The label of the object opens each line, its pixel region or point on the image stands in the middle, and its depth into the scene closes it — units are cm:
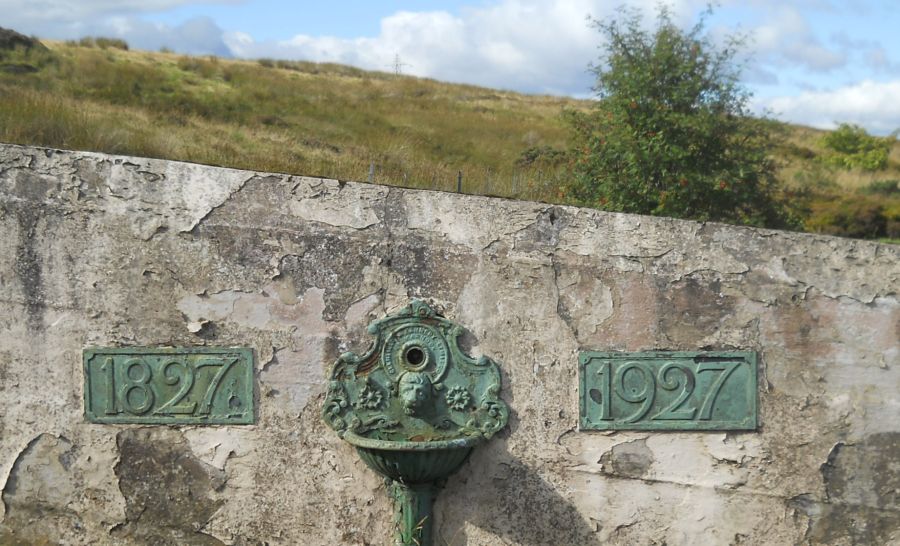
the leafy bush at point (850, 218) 1460
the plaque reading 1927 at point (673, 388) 413
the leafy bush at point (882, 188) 1912
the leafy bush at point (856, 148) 2405
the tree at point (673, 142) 909
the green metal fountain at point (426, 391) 412
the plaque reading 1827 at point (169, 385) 410
